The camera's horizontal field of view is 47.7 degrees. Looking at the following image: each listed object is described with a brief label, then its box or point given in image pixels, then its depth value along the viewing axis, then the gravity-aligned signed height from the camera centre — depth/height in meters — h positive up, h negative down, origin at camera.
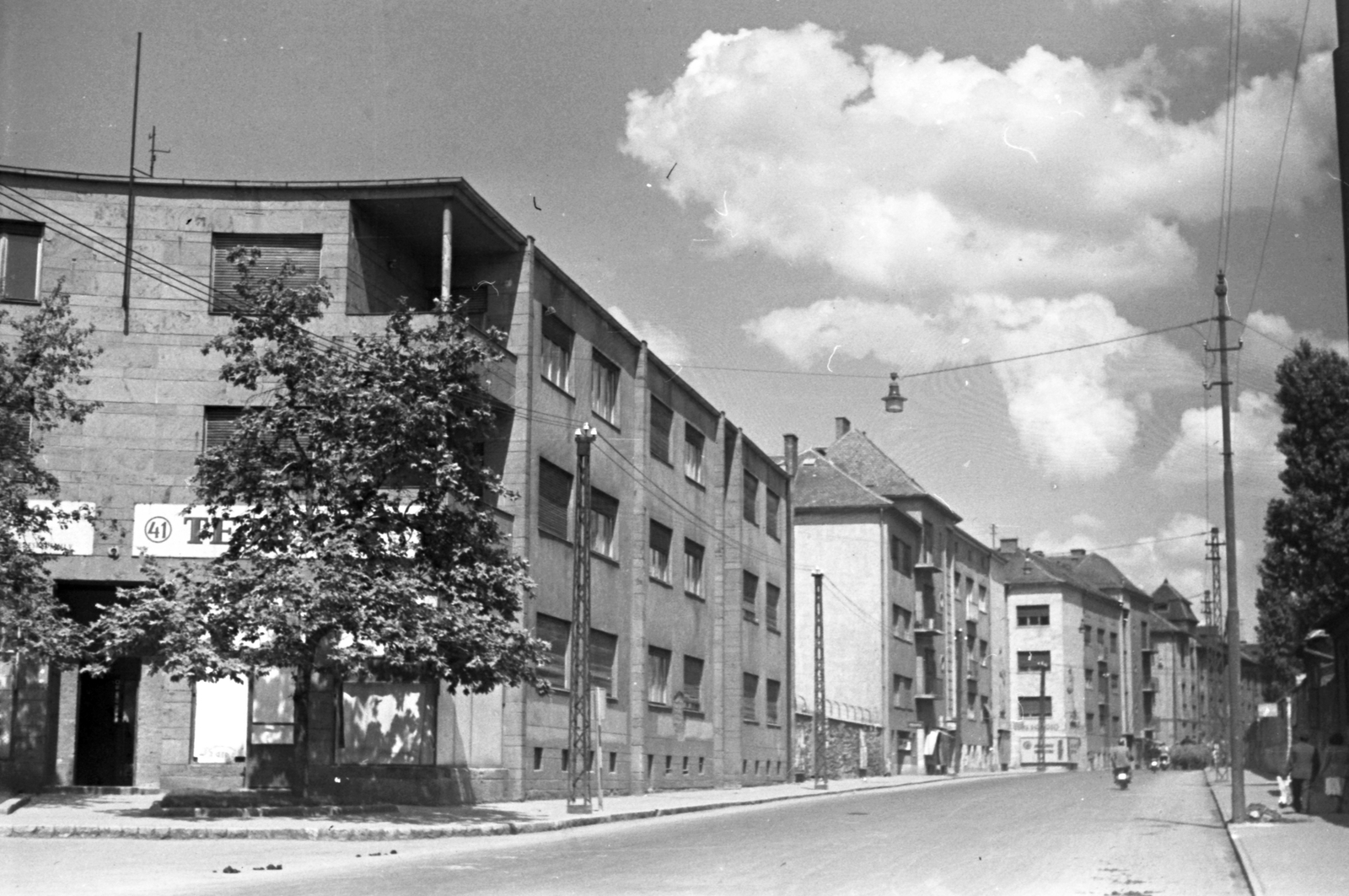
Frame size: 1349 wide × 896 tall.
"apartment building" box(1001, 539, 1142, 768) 103.12 -0.53
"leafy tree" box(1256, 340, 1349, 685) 38.91 +4.45
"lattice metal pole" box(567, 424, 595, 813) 27.45 +0.25
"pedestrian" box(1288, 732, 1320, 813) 28.17 -1.95
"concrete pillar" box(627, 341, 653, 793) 39.22 +1.43
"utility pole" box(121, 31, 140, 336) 28.94 +7.07
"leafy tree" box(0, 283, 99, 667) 24.48 +2.66
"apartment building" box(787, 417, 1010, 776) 67.06 +1.82
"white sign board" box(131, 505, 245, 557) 28.59 +2.01
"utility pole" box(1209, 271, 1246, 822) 25.69 +0.66
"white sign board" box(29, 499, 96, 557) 28.52 +1.91
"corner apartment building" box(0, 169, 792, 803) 28.53 +4.01
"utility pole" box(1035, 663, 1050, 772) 91.22 -6.16
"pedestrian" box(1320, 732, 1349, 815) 27.33 -1.96
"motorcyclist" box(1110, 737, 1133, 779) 44.38 -3.01
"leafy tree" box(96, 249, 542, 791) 23.06 +1.82
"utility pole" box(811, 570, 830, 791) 43.35 -1.15
